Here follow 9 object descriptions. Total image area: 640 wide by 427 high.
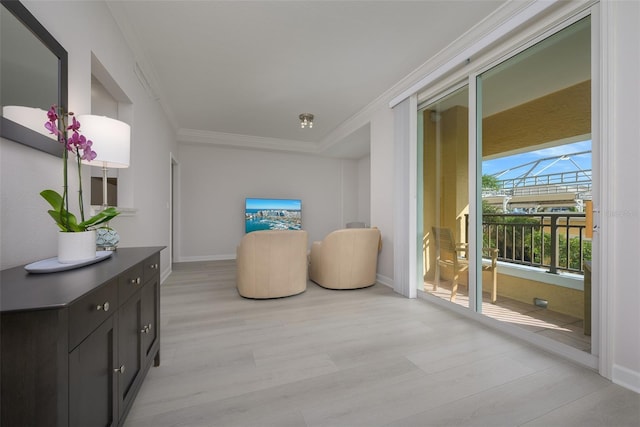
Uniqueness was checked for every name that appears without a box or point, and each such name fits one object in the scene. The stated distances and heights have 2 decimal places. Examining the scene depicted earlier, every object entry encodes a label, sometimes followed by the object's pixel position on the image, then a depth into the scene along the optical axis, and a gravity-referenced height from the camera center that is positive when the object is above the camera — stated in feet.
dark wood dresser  2.18 -1.29
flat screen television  19.63 -0.10
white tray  3.13 -0.67
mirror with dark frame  3.45 +2.02
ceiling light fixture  14.38 +5.22
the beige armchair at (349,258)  11.35 -1.97
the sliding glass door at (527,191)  6.28 +0.63
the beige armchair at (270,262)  9.97 -1.90
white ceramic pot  3.55 -0.47
